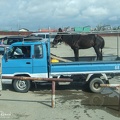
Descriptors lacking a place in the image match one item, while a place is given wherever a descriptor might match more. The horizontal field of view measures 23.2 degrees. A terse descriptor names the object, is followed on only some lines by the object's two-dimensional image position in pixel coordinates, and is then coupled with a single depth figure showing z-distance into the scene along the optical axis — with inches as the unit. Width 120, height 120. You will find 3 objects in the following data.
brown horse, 569.0
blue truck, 453.1
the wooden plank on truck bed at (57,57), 479.2
